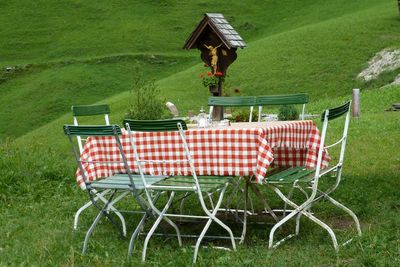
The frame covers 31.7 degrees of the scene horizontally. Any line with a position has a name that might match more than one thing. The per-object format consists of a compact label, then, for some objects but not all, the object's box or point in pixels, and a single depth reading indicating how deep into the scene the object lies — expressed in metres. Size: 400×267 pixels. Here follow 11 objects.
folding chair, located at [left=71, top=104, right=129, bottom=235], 7.40
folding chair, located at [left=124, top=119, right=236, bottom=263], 6.01
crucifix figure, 12.34
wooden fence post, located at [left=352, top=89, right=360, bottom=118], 18.39
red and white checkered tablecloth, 6.31
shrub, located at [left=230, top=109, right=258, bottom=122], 16.73
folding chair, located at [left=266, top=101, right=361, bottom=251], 6.15
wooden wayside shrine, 12.71
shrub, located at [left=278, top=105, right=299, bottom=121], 17.77
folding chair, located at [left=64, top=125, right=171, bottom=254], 6.11
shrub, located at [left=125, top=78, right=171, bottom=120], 18.84
